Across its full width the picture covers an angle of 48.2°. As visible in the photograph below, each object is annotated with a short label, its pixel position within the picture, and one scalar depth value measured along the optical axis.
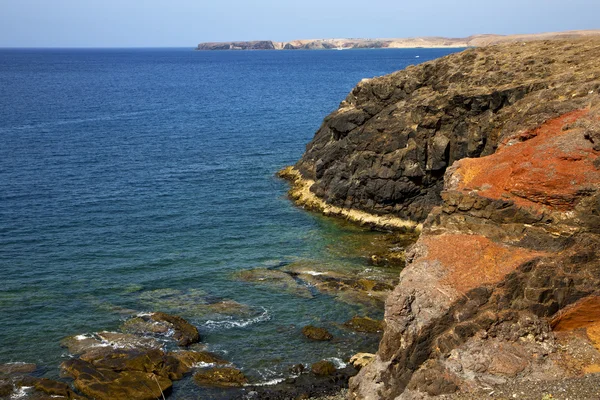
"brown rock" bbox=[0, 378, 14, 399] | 36.59
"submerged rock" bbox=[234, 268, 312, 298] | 50.97
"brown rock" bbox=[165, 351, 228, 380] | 39.19
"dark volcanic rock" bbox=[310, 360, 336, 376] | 39.13
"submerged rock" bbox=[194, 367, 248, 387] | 38.31
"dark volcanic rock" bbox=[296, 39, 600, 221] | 62.72
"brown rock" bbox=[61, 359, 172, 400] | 36.66
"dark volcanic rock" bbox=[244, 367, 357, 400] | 37.06
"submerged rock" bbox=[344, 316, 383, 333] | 44.34
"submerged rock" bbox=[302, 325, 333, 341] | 43.44
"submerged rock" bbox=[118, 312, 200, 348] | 42.72
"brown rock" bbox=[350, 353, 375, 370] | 39.66
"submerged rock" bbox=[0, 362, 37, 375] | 39.00
